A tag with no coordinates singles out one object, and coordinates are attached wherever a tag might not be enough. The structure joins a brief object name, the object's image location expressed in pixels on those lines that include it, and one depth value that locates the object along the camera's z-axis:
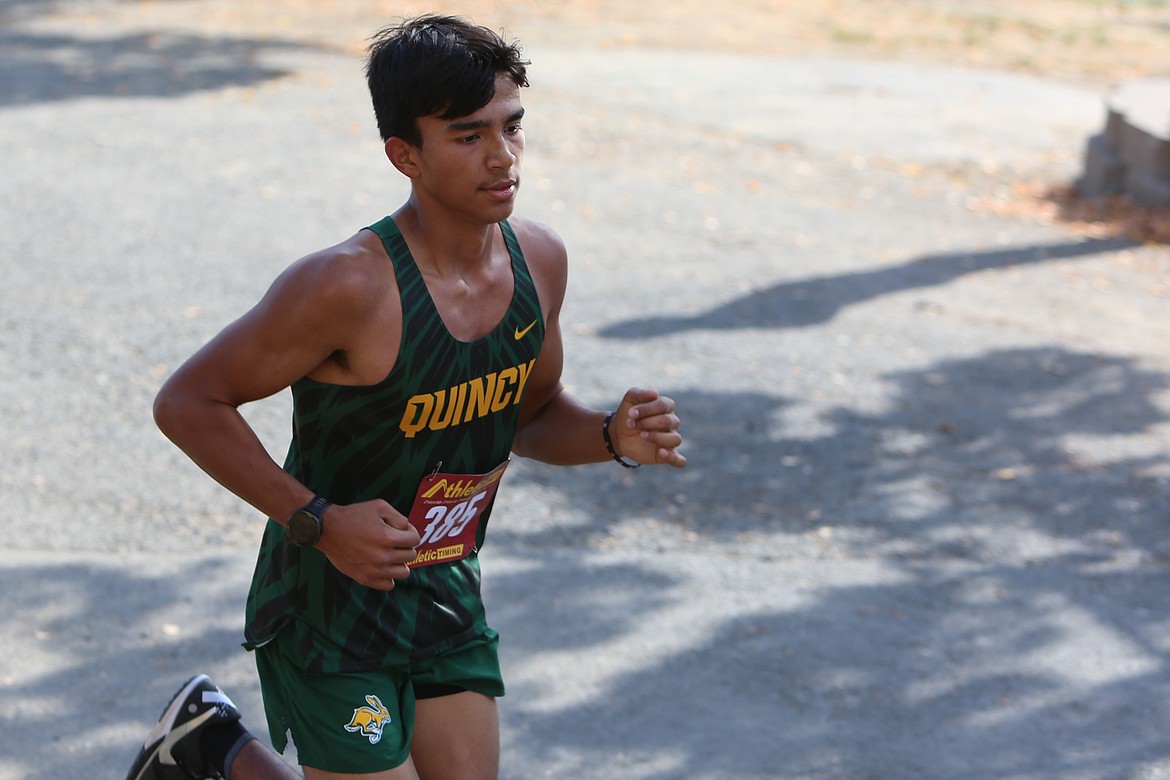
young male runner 5.14
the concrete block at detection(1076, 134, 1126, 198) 20.72
